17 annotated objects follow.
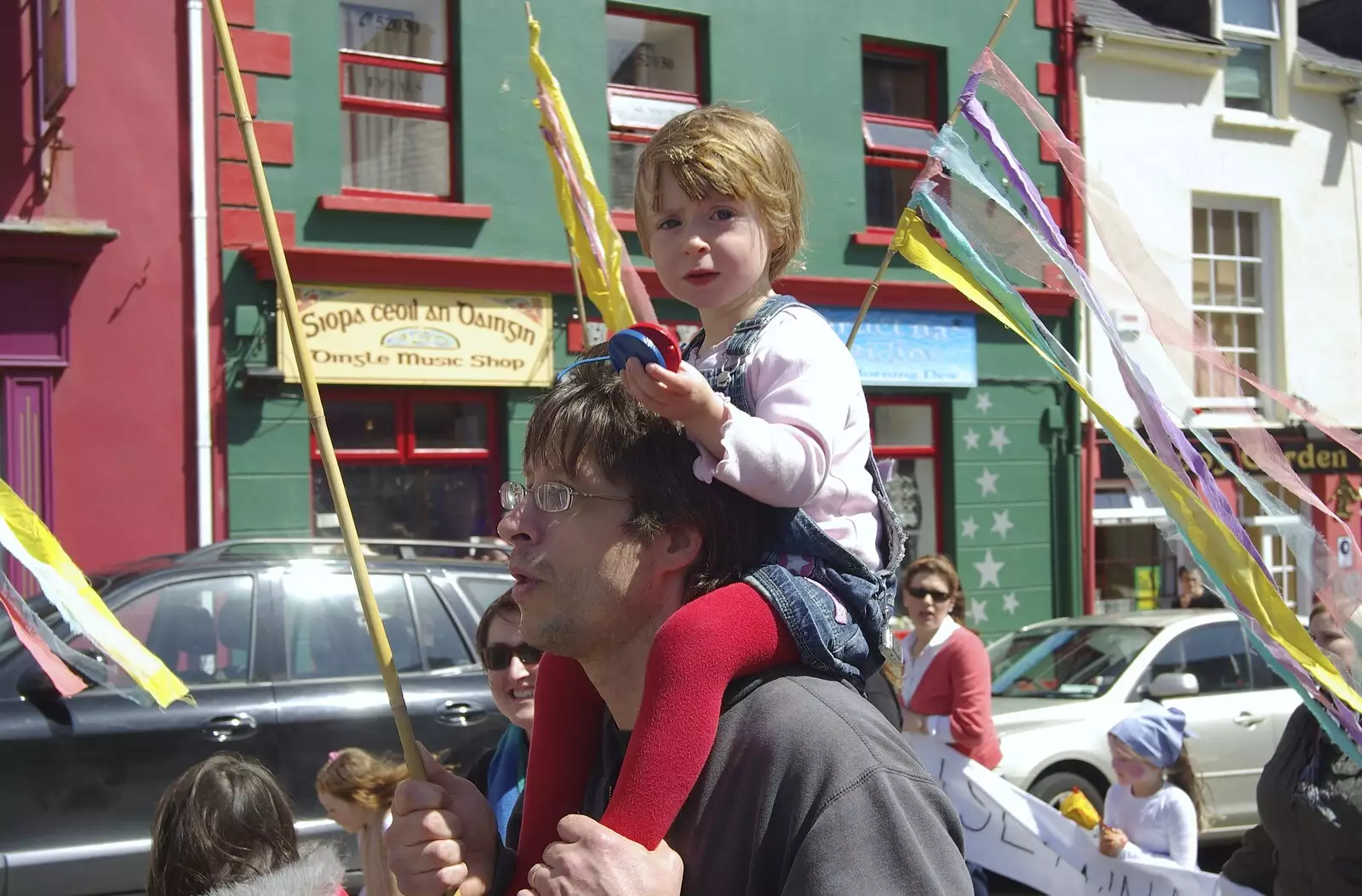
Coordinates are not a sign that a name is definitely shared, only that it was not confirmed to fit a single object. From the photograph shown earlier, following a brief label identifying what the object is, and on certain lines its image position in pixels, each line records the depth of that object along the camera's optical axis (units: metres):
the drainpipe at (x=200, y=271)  10.04
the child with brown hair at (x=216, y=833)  2.79
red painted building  9.59
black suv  5.23
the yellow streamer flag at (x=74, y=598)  2.68
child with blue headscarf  5.19
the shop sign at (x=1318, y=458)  15.29
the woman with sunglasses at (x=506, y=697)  3.32
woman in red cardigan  5.96
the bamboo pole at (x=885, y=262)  2.90
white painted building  14.18
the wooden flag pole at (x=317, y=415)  1.85
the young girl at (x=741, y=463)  1.84
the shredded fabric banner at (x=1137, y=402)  2.42
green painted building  10.50
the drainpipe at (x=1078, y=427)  13.95
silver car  7.47
